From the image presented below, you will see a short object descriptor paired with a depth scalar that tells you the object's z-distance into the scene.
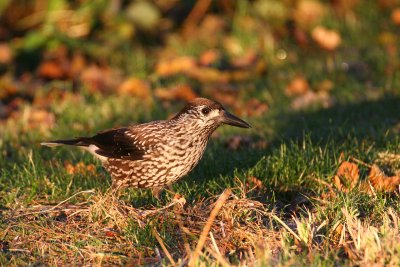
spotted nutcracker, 12.15
